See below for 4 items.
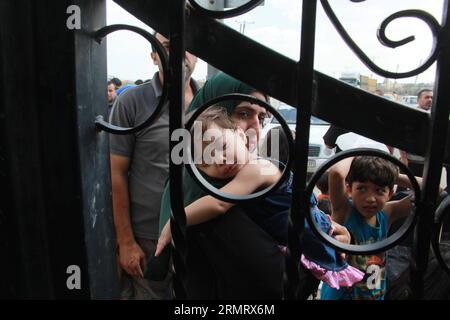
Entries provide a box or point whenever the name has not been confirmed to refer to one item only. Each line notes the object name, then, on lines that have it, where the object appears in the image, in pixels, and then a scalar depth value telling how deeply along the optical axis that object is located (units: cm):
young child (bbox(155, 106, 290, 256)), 109
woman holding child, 110
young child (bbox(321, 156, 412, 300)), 176
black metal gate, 69
